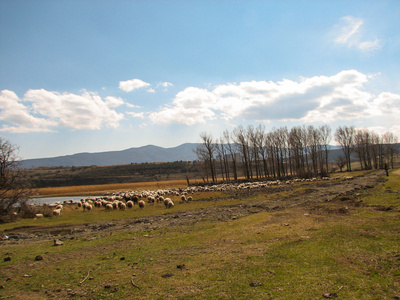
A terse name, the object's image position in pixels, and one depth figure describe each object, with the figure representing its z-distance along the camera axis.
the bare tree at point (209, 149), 76.38
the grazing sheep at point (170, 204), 28.83
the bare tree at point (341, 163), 94.94
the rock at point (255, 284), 6.48
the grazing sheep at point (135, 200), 35.91
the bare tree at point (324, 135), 89.97
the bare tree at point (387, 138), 111.22
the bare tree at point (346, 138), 93.12
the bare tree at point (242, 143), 79.06
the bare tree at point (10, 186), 25.66
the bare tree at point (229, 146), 82.44
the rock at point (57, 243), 13.27
